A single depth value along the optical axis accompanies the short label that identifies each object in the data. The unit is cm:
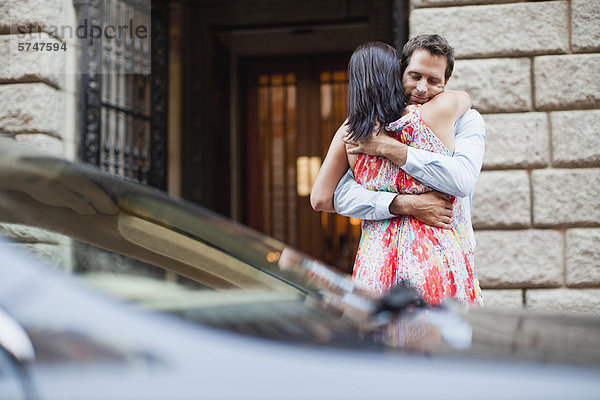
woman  219
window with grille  517
